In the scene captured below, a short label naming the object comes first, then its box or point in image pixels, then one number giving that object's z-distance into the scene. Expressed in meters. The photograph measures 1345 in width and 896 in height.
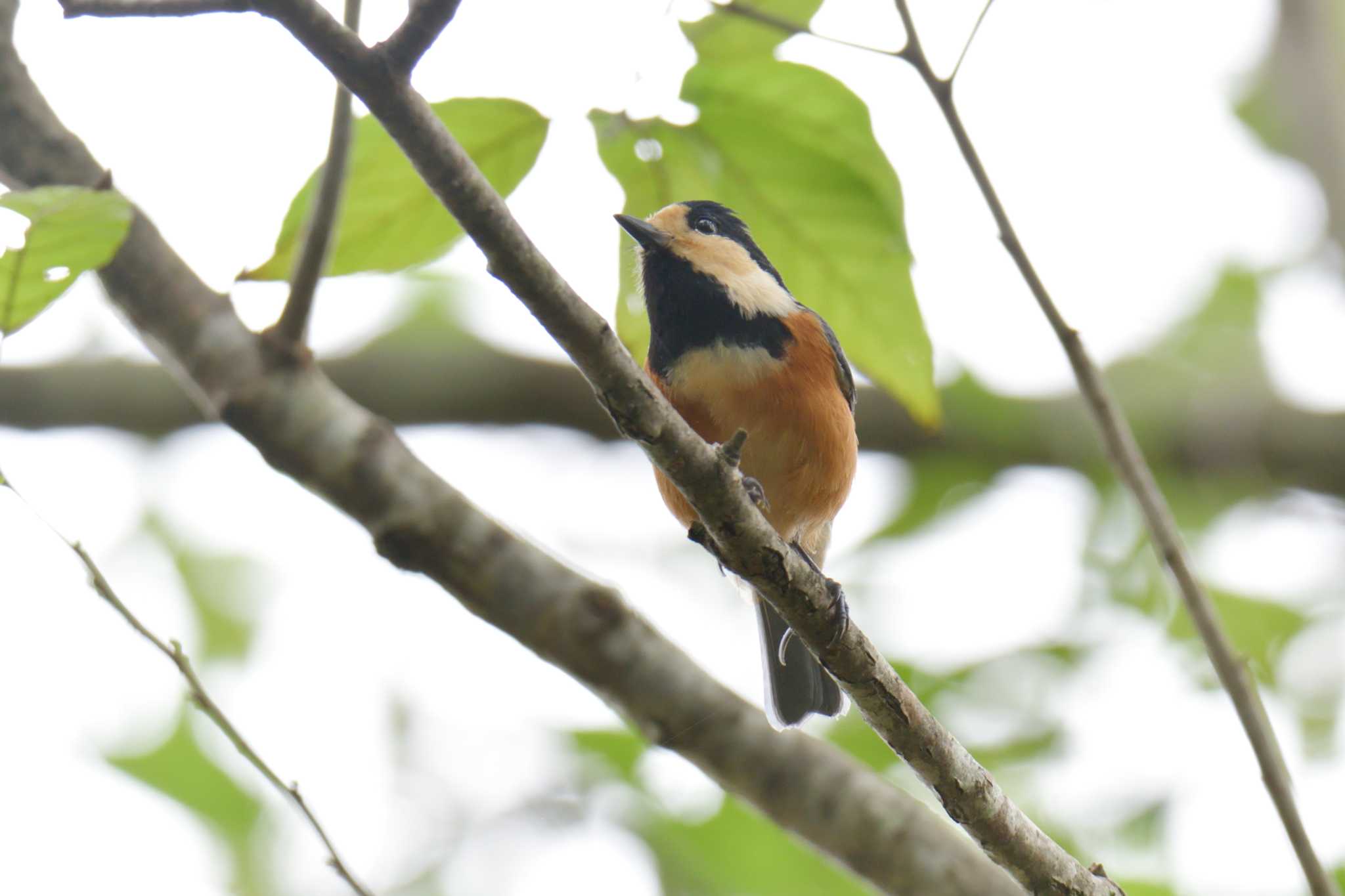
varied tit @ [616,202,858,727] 6.60
